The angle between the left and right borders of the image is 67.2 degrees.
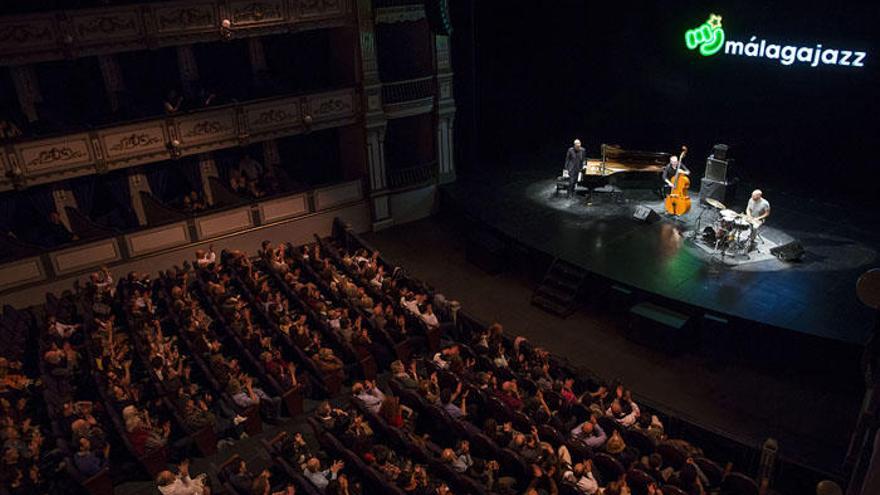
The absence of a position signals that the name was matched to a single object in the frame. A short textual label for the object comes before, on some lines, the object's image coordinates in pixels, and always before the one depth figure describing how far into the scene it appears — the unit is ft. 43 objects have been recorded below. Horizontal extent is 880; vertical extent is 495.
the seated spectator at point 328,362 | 32.48
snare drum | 39.86
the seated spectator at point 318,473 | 25.66
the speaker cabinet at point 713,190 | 44.91
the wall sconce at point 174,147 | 43.16
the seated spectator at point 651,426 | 26.71
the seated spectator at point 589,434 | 26.63
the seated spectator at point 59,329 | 34.73
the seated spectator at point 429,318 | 36.04
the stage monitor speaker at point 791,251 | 38.65
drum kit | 40.06
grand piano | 47.96
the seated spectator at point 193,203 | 46.62
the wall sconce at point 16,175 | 38.81
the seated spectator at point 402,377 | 30.66
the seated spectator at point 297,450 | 26.71
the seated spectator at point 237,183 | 48.91
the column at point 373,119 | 47.03
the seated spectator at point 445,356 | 32.13
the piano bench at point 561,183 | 50.24
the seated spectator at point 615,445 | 26.16
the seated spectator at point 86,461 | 26.27
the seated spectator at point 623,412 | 27.66
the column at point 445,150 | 53.42
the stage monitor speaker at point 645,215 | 44.99
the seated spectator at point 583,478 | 24.22
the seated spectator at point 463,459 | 26.00
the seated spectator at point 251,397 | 30.22
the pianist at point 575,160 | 48.06
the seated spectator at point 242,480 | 25.22
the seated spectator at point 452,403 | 29.12
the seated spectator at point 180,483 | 25.22
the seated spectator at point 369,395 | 30.30
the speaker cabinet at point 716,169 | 44.60
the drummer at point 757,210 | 39.70
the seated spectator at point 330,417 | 28.43
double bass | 44.27
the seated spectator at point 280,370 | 31.78
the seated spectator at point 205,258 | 41.98
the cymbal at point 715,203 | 41.60
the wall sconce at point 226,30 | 42.63
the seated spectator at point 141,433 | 27.63
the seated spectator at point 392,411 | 28.58
